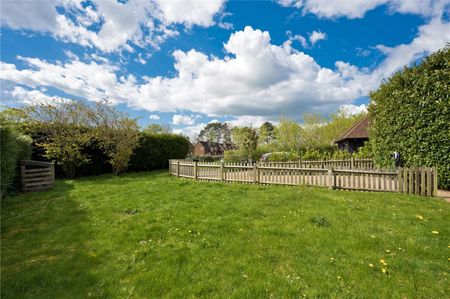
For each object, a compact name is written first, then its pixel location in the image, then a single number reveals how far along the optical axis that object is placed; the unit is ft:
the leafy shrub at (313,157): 58.18
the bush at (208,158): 121.68
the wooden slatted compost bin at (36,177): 32.32
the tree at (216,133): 233.76
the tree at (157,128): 175.94
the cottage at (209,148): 218.38
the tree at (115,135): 50.06
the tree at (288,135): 113.09
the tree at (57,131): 43.50
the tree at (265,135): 119.83
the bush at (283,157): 62.60
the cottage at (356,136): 65.52
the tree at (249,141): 90.43
